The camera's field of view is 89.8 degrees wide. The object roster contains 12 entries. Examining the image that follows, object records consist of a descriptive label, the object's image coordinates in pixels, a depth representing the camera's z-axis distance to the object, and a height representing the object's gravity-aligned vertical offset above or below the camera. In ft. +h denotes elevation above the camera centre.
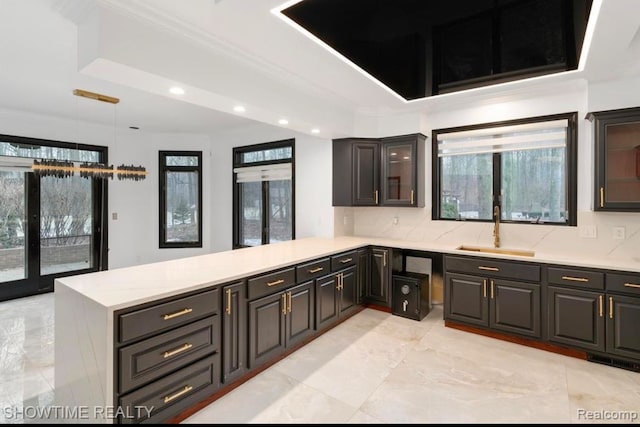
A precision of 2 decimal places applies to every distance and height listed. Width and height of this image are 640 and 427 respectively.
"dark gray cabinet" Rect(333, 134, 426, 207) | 13.66 +1.76
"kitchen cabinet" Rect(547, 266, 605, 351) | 8.97 -2.76
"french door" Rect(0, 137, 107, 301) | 15.30 -0.85
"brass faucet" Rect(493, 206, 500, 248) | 12.10 -0.68
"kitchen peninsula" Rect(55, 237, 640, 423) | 5.80 -2.36
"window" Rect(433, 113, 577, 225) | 11.14 +1.57
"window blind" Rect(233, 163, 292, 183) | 16.52 +2.17
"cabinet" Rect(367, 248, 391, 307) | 12.82 -2.69
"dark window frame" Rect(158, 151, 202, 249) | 19.85 +1.93
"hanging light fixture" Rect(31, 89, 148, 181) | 10.68 +1.61
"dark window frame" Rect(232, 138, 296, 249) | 16.08 +1.40
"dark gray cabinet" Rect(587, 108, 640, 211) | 9.37 +1.54
